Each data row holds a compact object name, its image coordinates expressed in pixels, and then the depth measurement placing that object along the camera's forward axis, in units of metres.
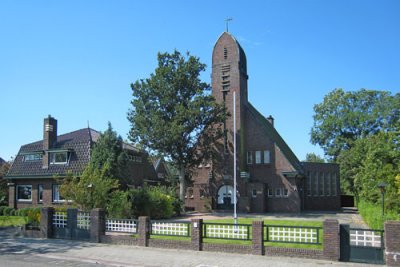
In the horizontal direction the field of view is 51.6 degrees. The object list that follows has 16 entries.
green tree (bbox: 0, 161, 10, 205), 42.21
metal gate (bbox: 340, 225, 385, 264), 13.36
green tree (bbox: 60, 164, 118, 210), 23.28
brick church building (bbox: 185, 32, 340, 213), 38.94
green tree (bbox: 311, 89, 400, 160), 57.44
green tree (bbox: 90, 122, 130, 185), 30.56
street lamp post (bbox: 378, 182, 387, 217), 21.52
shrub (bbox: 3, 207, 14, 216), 37.66
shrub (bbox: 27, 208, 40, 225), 21.78
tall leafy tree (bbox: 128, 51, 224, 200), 35.66
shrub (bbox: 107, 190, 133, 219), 24.38
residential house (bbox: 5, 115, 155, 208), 36.97
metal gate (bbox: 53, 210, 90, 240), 19.48
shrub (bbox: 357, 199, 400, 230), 16.07
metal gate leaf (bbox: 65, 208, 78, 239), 19.75
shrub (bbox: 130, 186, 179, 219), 27.61
